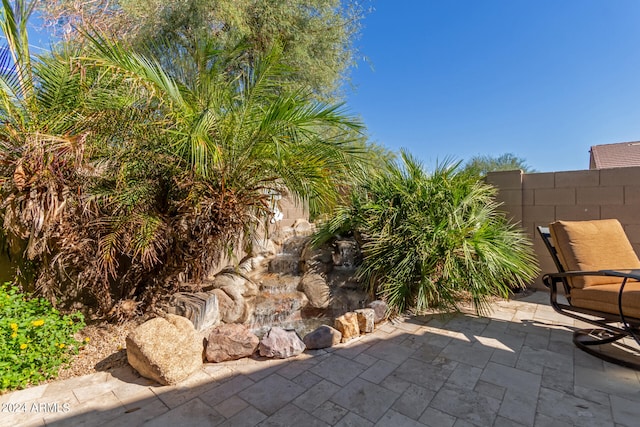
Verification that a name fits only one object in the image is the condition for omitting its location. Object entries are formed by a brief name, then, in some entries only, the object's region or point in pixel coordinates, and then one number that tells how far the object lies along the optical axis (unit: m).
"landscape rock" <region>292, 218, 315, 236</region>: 8.03
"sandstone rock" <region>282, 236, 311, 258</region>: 6.56
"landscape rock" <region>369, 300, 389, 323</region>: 3.37
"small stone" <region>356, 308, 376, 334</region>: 3.12
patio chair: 2.34
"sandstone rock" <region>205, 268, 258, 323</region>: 4.23
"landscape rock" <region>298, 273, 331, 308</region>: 4.69
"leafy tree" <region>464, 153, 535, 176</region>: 18.42
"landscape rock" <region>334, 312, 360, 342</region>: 2.98
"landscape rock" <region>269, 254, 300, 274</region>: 5.82
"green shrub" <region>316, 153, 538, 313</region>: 3.61
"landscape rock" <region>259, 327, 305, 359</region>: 2.60
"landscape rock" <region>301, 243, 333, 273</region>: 5.11
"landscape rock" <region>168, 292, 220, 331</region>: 3.37
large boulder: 2.21
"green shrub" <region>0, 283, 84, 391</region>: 2.18
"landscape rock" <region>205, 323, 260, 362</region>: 2.58
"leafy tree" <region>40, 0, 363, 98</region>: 5.92
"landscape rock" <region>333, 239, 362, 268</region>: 5.01
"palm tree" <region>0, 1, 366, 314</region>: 2.45
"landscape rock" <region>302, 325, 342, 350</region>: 2.79
